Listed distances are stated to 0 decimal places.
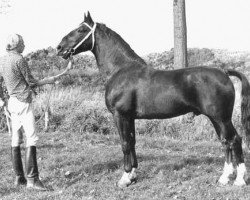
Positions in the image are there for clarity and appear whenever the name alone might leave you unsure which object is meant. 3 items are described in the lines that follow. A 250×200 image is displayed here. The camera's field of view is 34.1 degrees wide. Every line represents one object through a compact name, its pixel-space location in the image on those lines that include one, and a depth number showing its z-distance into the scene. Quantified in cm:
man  589
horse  590
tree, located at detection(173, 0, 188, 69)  1191
